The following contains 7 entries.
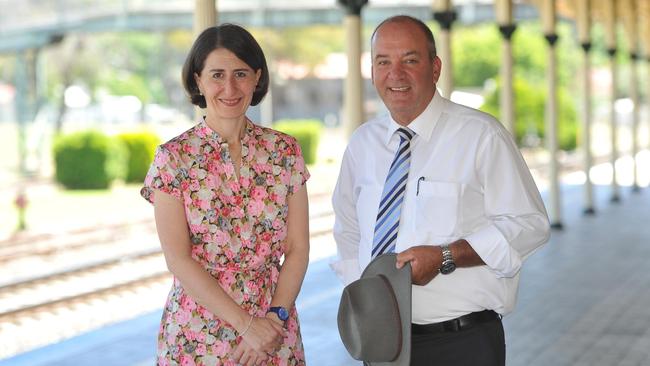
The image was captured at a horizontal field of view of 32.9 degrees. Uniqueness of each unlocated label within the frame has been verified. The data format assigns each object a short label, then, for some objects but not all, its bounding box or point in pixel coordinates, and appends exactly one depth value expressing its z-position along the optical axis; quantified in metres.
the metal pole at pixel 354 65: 8.14
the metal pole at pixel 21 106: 30.45
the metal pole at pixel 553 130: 13.85
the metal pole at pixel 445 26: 10.73
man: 2.65
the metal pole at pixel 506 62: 12.94
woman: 2.58
